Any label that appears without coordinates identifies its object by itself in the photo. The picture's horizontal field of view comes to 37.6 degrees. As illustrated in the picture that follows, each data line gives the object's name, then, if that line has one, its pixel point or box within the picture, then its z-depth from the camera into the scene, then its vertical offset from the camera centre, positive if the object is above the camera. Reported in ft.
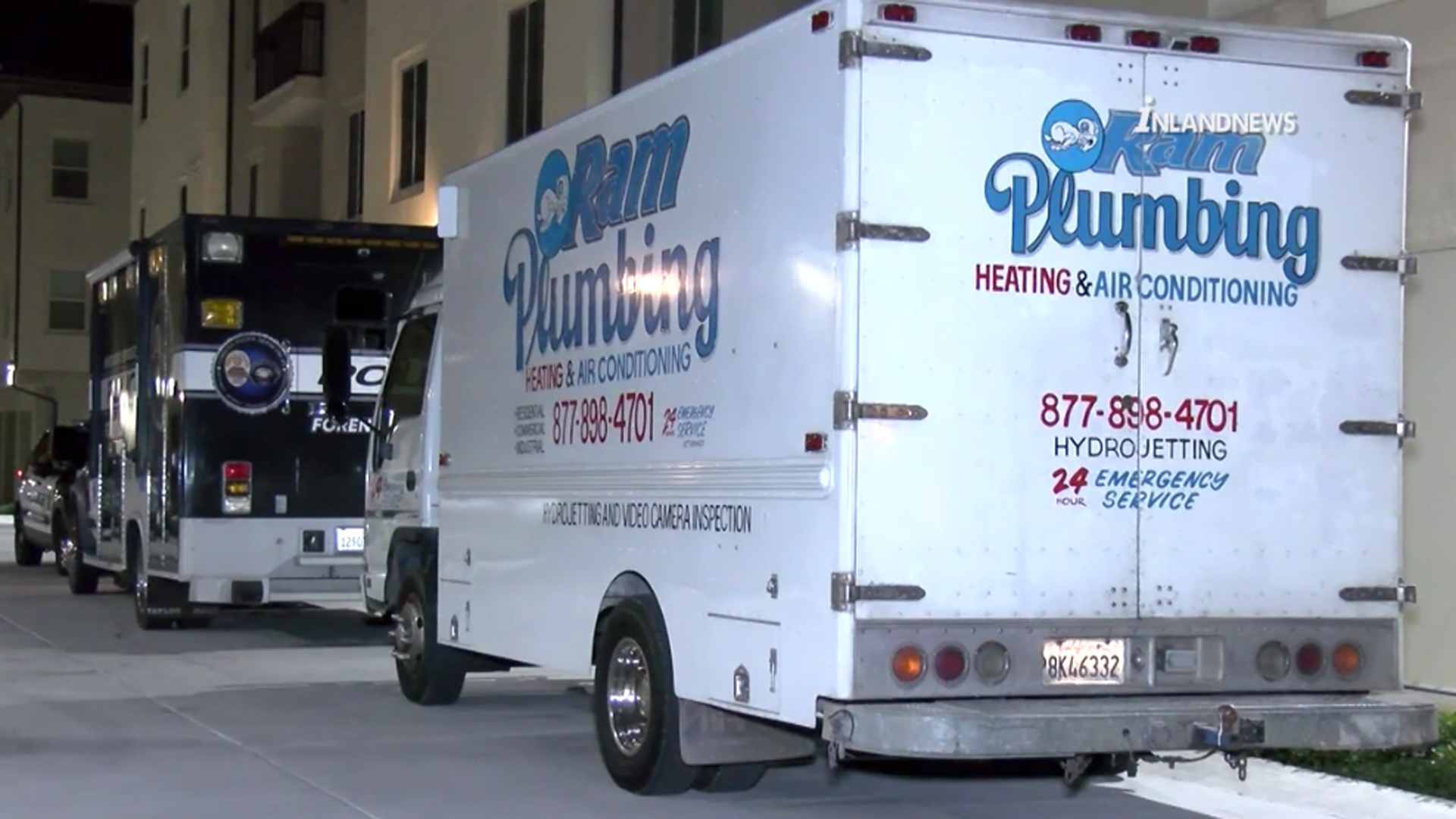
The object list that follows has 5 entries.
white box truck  25.58 +0.75
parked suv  74.84 -2.00
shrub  32.42 -4.87
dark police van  54.90 +0.75
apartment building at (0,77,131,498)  168.25 +17.29
